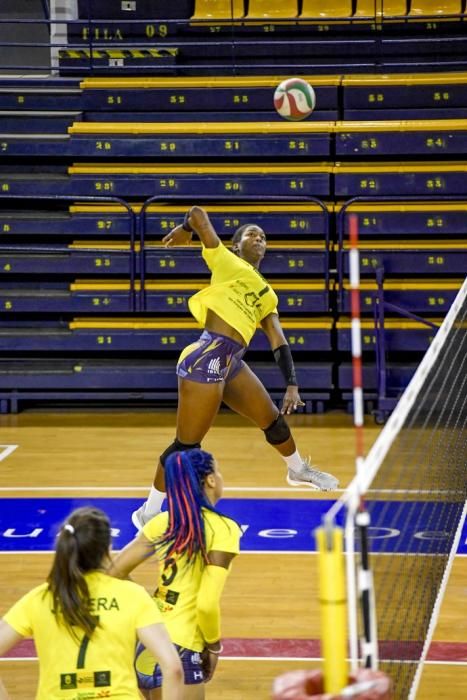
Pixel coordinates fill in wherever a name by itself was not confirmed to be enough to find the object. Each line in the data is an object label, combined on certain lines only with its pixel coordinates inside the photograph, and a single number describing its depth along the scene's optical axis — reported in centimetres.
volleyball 2158
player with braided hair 871
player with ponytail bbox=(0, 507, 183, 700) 731
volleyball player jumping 1573
